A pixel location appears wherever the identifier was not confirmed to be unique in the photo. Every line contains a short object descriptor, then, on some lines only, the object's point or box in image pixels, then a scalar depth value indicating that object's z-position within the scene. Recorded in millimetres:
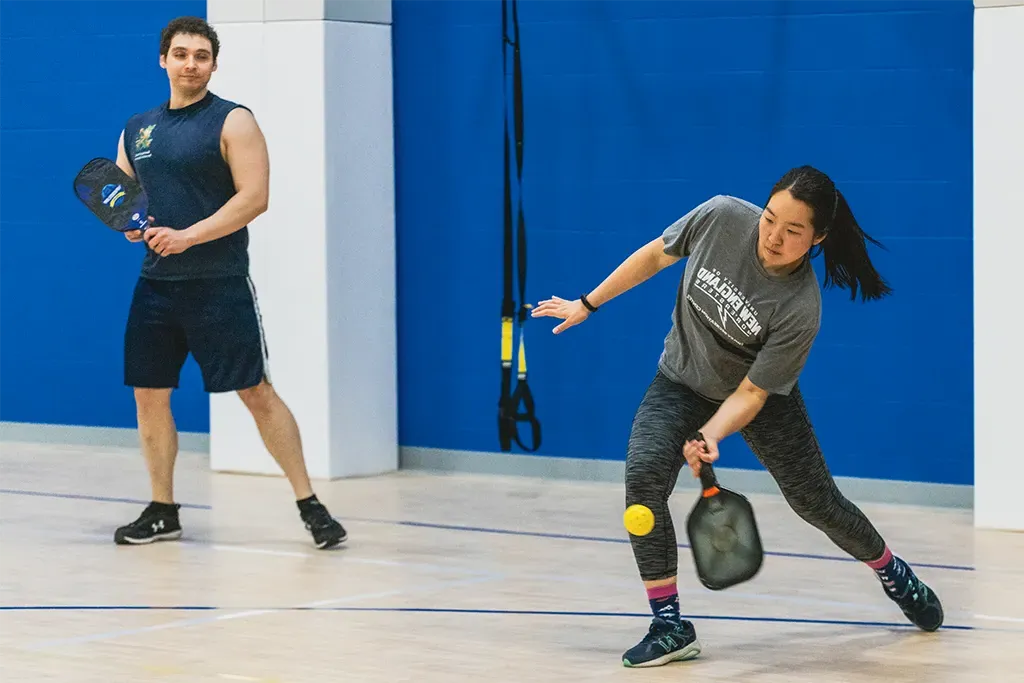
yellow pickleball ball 8969
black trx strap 14549
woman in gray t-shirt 8883
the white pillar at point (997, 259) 12915
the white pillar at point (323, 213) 15498
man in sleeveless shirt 12201
